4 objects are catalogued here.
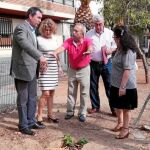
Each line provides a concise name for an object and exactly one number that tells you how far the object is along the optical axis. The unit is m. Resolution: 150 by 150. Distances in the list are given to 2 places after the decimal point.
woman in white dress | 3.92
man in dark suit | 3.53
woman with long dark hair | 3.57
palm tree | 9.71
